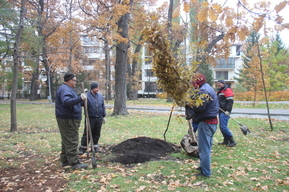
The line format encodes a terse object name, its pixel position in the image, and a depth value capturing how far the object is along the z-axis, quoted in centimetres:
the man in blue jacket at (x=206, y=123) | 466
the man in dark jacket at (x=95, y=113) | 646
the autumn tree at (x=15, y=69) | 953
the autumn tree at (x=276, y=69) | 3797
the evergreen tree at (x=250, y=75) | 2198
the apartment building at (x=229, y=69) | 6194
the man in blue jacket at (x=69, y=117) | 512
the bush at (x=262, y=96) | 3066
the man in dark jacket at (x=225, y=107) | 733
